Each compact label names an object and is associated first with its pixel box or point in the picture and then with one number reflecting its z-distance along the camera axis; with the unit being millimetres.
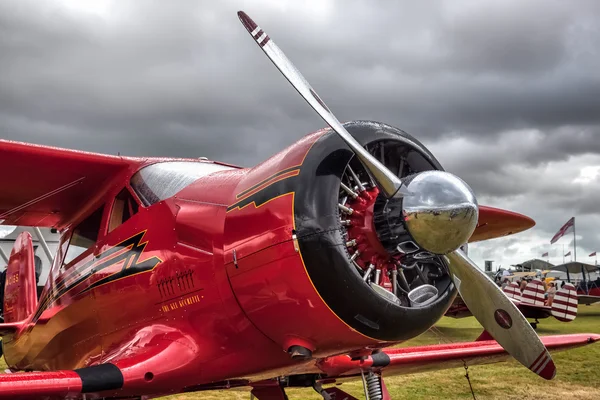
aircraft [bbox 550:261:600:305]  25862
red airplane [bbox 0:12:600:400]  3301
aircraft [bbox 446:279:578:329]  16141
